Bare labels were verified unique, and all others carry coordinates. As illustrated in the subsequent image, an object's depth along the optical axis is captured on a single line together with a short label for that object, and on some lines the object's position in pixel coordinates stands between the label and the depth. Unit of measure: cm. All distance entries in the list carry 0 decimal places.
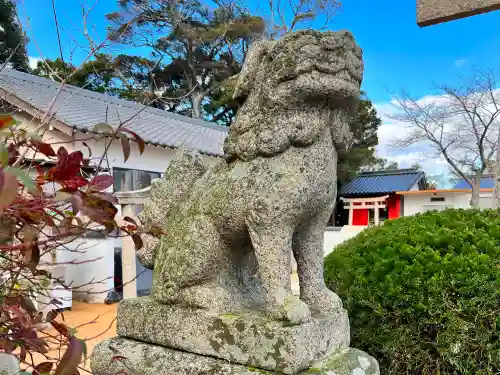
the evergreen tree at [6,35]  1319
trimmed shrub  198
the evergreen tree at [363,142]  1534
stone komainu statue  149
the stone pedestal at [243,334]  144
